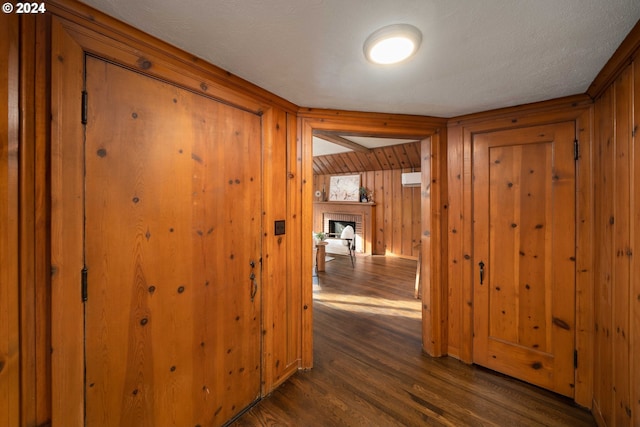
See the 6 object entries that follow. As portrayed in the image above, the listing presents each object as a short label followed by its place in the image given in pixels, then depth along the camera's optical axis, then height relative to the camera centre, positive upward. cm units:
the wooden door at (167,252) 105 -20
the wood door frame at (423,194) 206 +17
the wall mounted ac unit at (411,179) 556 +79
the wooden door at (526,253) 180 -31
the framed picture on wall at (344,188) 693 +74
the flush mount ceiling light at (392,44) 107 +79
